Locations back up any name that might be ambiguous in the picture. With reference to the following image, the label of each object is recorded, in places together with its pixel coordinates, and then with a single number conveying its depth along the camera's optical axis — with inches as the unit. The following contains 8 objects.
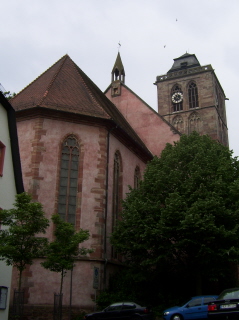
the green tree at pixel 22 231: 534.0
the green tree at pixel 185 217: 695.7
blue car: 600.1
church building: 746.8
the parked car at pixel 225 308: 422.9
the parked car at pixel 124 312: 610.2
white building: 578.2
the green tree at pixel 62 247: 580.1
